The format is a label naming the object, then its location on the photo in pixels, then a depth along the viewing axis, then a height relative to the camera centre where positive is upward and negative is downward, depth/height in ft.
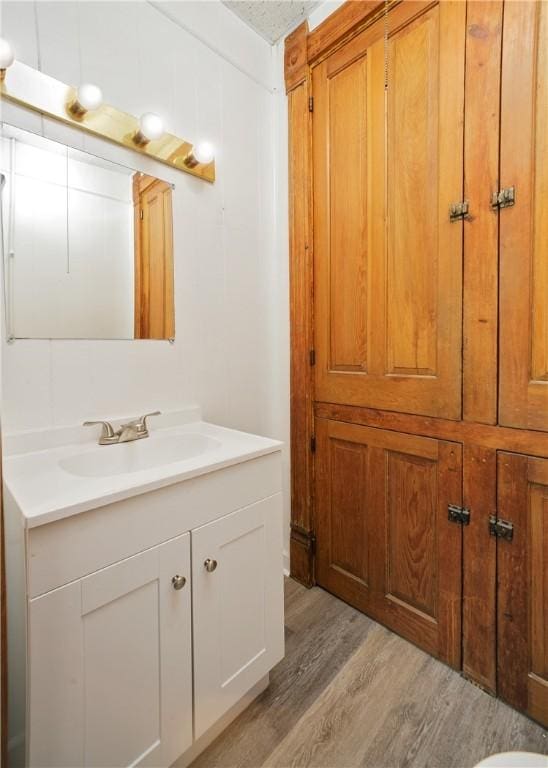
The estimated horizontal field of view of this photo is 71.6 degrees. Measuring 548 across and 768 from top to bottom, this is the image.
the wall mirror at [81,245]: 3.63 +1.43
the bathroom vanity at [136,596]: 2.43 -1.68
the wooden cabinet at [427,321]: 3.69 +0.66
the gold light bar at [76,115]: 3.56 +2.76
